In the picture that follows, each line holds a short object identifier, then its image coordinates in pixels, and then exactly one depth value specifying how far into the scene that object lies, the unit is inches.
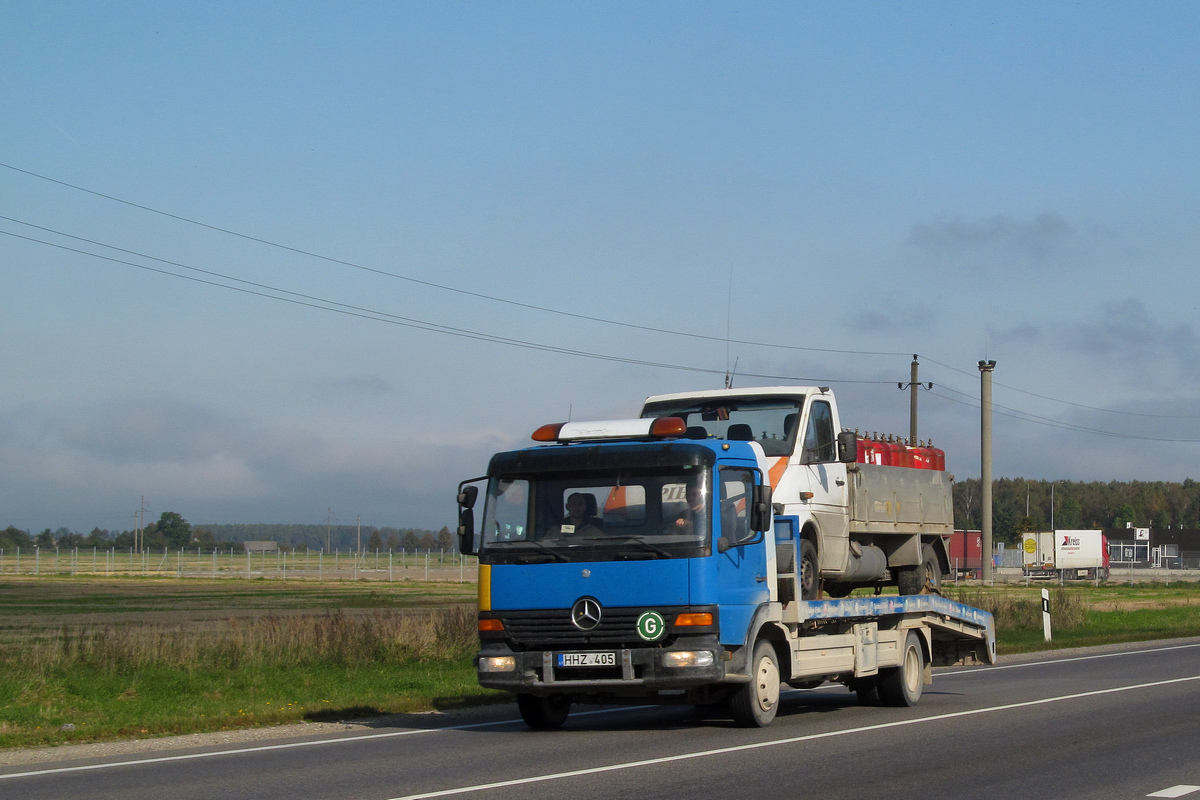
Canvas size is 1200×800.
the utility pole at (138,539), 5762.8
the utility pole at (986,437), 2496.8
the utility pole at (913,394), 2240.4
